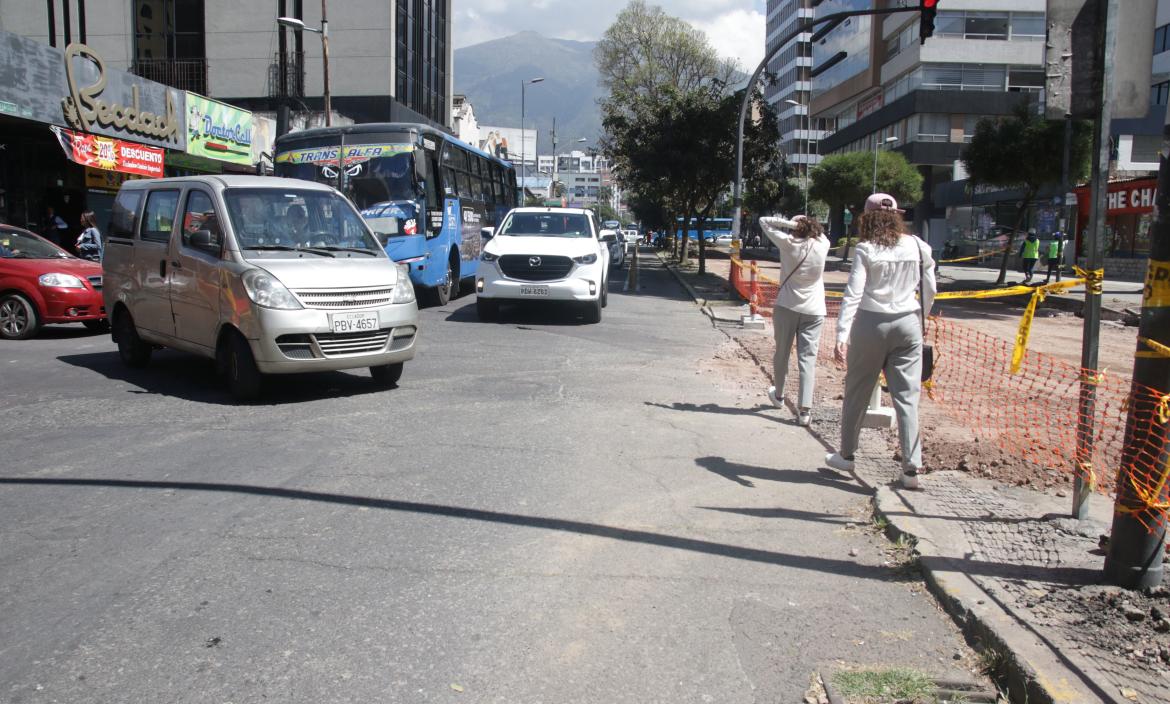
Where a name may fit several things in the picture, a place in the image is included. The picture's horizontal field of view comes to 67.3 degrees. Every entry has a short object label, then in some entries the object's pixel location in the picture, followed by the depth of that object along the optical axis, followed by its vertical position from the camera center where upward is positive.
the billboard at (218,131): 23.27 +3.15
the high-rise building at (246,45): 37.34 +8.62
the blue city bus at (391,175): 15.48 +1.30
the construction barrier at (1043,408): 3.79 -1.35
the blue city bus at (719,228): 76.00 +2.49
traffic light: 13.28 +3.74
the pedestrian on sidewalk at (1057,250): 29.03 +0.48
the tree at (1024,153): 24.89 +3.21
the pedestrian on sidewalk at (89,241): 15.48 +0.00
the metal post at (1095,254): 4.45 +0.06
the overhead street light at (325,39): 24.43 +6.02
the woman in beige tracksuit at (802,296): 7.45 -0.32
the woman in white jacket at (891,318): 5.40 -0.36
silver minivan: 7.58 -0.32
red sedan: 11.85 -0.74
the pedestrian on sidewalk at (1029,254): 26.78 +0.30
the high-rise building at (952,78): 50.47 +10.76
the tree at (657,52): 47.38 +11.03
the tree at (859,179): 44.94 +4.17
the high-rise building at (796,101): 98.88 +18.06
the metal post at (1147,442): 3.70 -0.76
